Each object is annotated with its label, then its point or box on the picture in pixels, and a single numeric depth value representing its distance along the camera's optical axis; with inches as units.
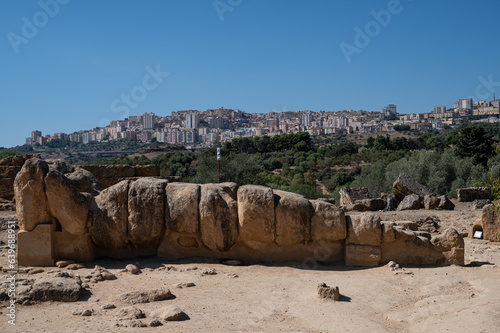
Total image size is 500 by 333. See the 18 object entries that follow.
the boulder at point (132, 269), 368.2
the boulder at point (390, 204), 772.0
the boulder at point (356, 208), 750.5
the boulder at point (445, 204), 733.9
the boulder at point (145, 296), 301.4
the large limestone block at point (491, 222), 498.6
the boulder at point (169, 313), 272.4
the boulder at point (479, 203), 743.2
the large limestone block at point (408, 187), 831.7
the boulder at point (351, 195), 839.1
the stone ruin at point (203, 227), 388.8
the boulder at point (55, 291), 296.4
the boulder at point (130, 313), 272.3
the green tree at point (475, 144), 1187.3
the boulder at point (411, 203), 759.1
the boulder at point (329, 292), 306.5
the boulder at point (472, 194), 800.3
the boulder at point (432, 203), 741.9
